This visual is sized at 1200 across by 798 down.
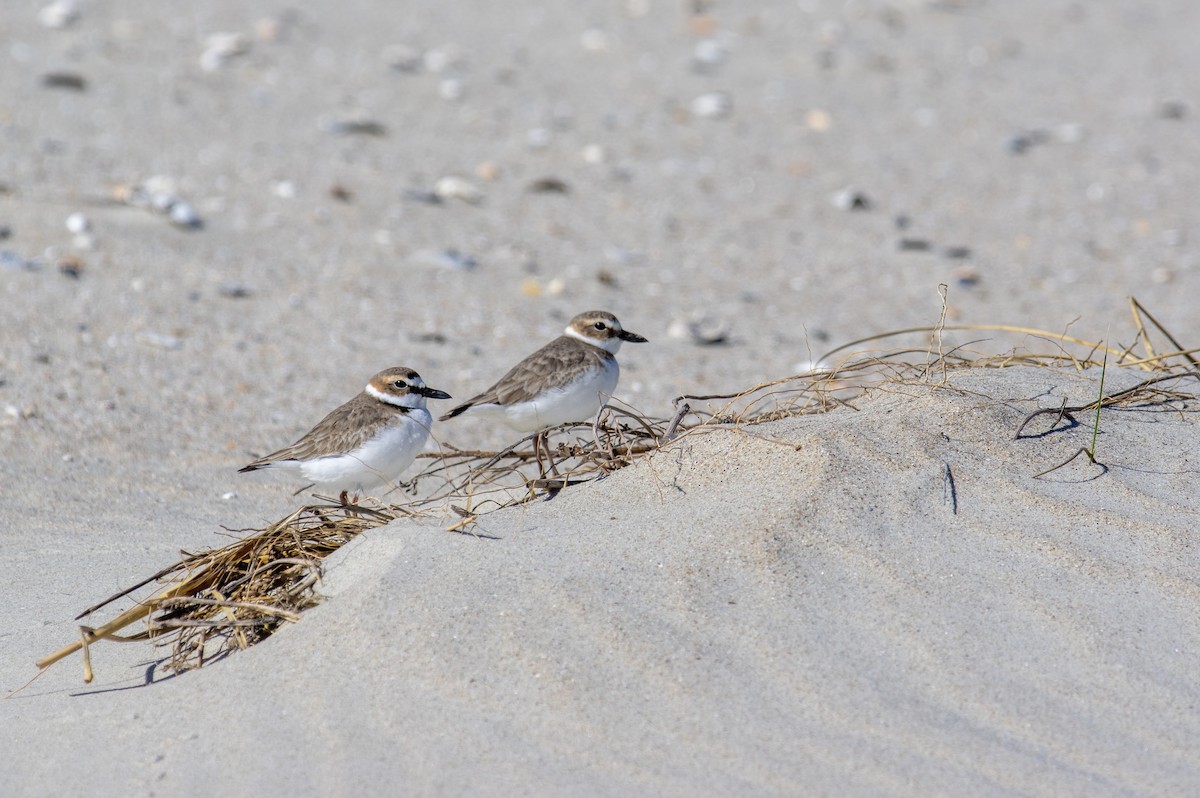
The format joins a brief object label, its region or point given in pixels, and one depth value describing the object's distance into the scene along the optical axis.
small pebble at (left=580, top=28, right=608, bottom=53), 15.23
